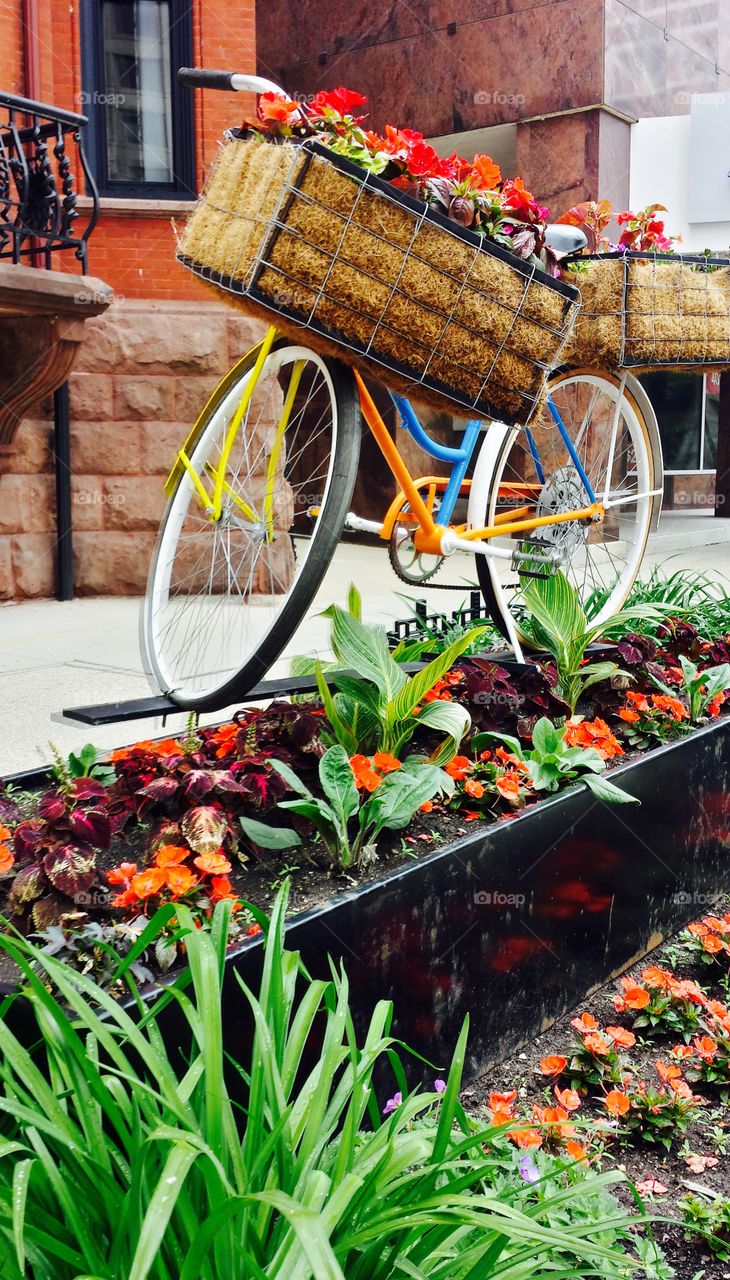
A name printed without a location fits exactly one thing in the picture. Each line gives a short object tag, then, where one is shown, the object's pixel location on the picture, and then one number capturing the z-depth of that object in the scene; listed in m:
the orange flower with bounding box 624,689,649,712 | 3.25
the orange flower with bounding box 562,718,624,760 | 2.95
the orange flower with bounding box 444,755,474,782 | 2.68
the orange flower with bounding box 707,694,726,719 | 3.44
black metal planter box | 1.98
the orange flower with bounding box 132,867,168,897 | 1.88
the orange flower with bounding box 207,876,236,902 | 2.00
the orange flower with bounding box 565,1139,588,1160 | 1.85
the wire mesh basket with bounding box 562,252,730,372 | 3.55
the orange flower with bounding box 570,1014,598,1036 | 2.30
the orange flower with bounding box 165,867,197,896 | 1.91
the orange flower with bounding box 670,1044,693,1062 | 2.29
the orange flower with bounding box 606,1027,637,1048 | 2.21
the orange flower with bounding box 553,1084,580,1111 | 2.09
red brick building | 8.02
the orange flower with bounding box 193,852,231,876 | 1.97
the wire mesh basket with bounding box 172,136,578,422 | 2.44
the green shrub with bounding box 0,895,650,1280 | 1.14
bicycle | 2.68
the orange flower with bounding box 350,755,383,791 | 2.33
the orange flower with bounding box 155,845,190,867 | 2.04
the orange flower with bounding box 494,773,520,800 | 2.58
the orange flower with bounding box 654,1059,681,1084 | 2.14
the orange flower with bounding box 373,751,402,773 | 2.46
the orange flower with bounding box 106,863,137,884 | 1.96
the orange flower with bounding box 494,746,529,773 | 2.77
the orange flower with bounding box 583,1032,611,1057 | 2.22
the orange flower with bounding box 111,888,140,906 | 1.90
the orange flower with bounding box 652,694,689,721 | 3.20
